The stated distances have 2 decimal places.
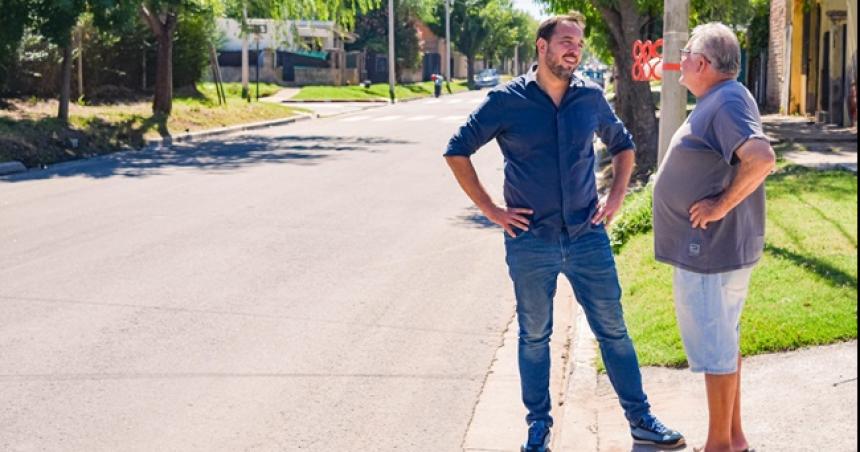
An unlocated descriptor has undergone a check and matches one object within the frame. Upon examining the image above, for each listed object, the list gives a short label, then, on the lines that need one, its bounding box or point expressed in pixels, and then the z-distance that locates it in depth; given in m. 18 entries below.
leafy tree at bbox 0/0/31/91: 23.52
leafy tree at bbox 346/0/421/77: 81.38
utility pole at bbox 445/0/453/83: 82.07
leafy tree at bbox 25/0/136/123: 23.52
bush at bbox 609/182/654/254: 11.08
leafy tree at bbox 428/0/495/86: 94.94
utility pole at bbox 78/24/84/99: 32.57
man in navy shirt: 5.28
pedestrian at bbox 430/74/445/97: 69.11
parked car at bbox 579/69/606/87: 64.78
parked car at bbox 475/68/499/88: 87.12
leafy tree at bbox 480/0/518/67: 95.56
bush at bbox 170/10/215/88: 39.88
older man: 4.84
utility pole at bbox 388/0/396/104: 60.53
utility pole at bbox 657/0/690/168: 11.13
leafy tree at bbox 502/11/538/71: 128.62
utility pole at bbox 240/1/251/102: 47.06
